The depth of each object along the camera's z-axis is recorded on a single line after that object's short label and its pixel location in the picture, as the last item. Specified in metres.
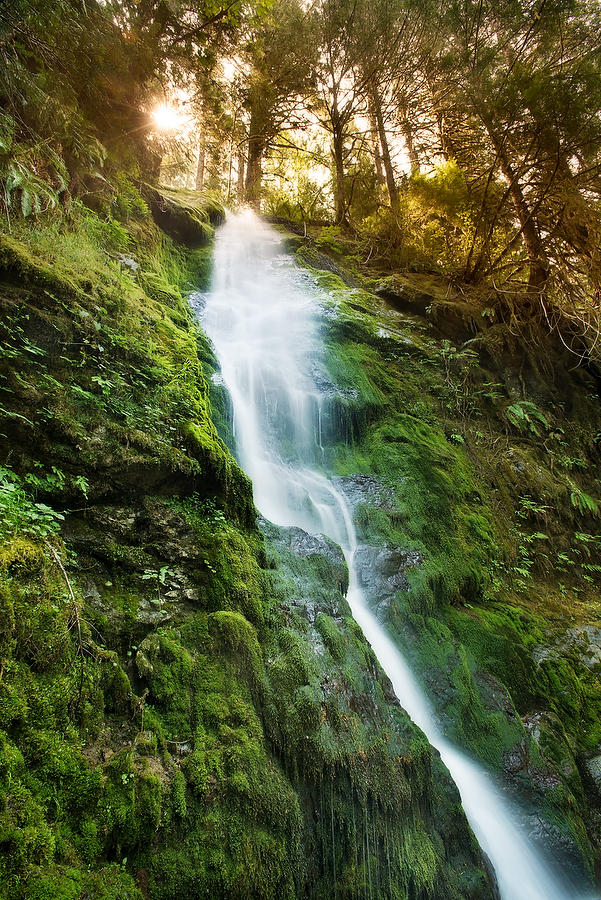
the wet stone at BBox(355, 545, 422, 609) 6.04
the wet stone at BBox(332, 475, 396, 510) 7.21
